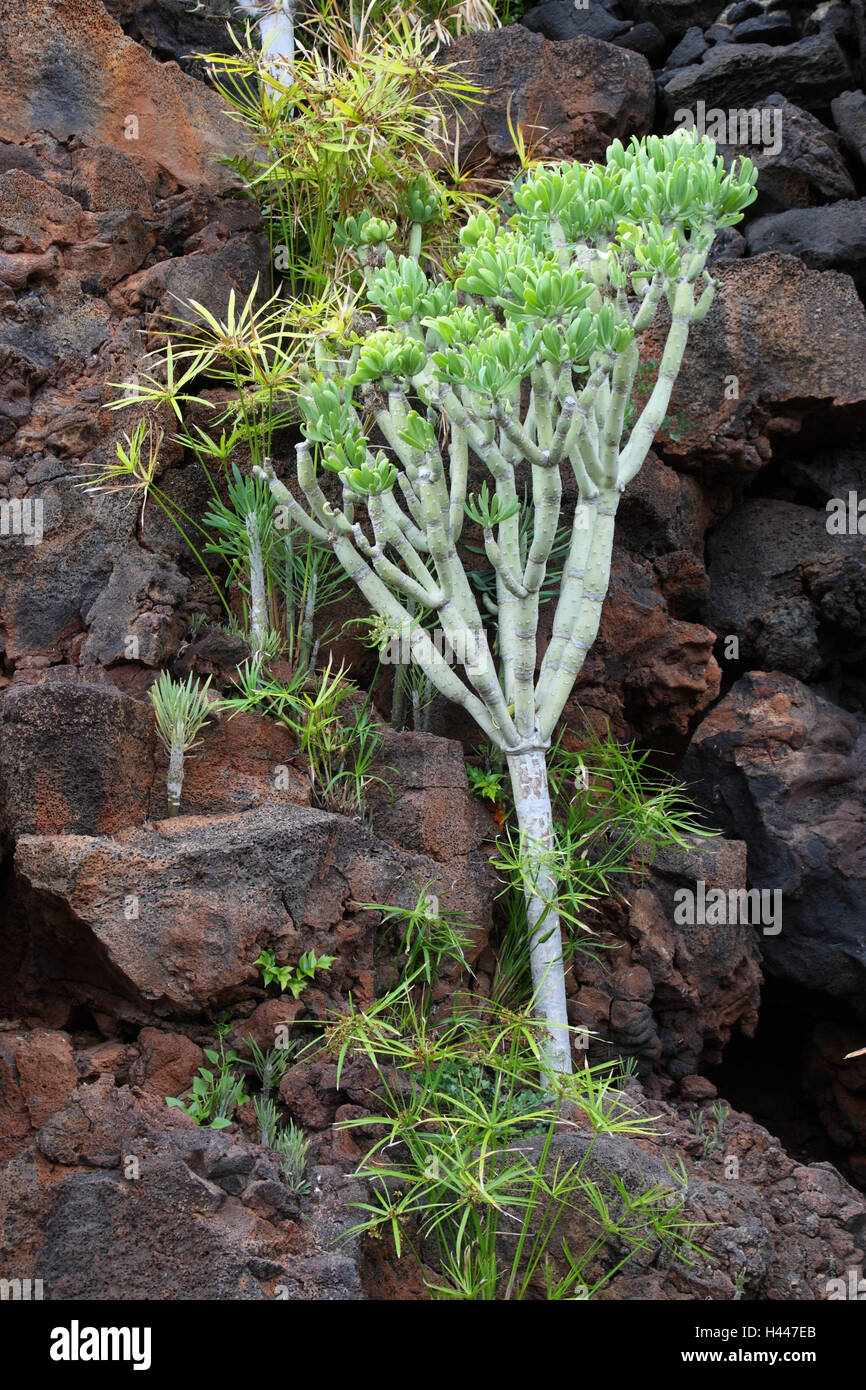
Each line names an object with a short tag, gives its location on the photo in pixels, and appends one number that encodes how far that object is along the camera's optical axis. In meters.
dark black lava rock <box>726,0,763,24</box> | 7.53
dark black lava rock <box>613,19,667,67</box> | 7.63
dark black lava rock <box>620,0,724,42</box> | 7.70
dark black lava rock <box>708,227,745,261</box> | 6.53
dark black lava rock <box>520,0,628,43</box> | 7.71
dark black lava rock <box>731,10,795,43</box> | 7.40
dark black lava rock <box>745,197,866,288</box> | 6.43
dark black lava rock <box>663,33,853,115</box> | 7.08
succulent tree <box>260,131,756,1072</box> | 4.39
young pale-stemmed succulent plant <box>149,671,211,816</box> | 4.31
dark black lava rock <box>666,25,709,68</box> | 7.46
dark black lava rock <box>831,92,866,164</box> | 6.94
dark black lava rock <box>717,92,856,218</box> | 6.72
